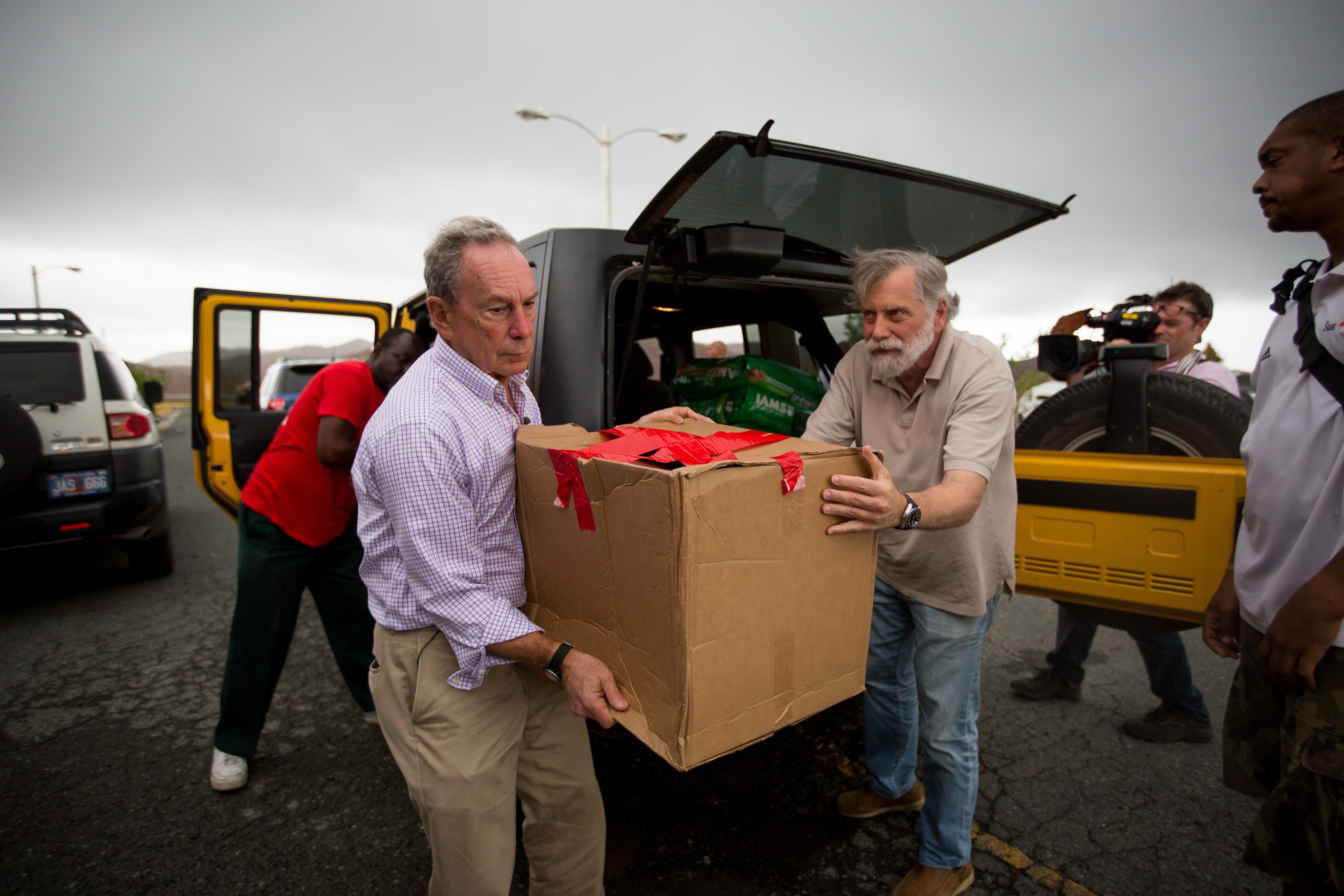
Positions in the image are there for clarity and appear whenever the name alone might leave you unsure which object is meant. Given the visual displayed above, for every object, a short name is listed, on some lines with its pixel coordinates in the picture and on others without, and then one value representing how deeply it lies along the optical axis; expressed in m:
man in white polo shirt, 1.34
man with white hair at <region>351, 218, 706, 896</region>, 1.32
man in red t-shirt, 2.54
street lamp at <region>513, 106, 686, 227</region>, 11.67
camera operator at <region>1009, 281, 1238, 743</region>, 2.76
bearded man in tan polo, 1.82
